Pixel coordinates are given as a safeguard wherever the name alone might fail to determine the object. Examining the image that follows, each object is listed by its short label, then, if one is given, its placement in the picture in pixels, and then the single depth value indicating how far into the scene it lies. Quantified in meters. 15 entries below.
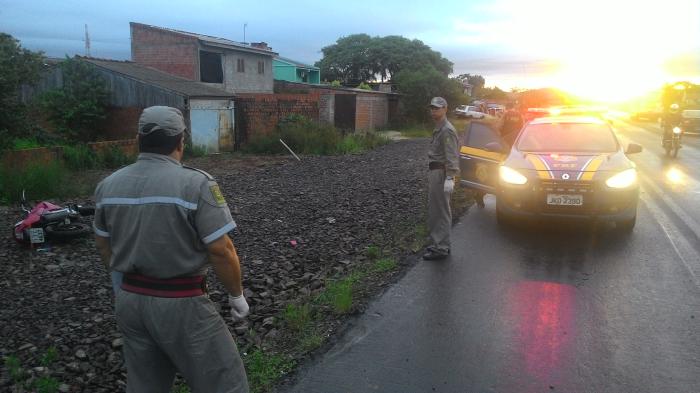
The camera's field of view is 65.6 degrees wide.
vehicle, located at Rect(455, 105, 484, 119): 44.69
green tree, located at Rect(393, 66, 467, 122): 36.44
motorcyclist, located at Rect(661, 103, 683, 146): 16.83
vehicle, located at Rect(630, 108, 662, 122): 38.69
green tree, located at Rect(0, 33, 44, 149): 11.88
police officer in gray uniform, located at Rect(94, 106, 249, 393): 2.39
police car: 6.86
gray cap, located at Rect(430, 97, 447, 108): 6.20
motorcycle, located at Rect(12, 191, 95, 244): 6.66
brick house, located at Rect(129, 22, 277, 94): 28.80
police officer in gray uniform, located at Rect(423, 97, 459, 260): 6.24
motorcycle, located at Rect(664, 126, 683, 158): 16.41
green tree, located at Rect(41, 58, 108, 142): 20.97
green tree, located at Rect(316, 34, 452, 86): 60.06
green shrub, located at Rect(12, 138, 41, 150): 13.80
